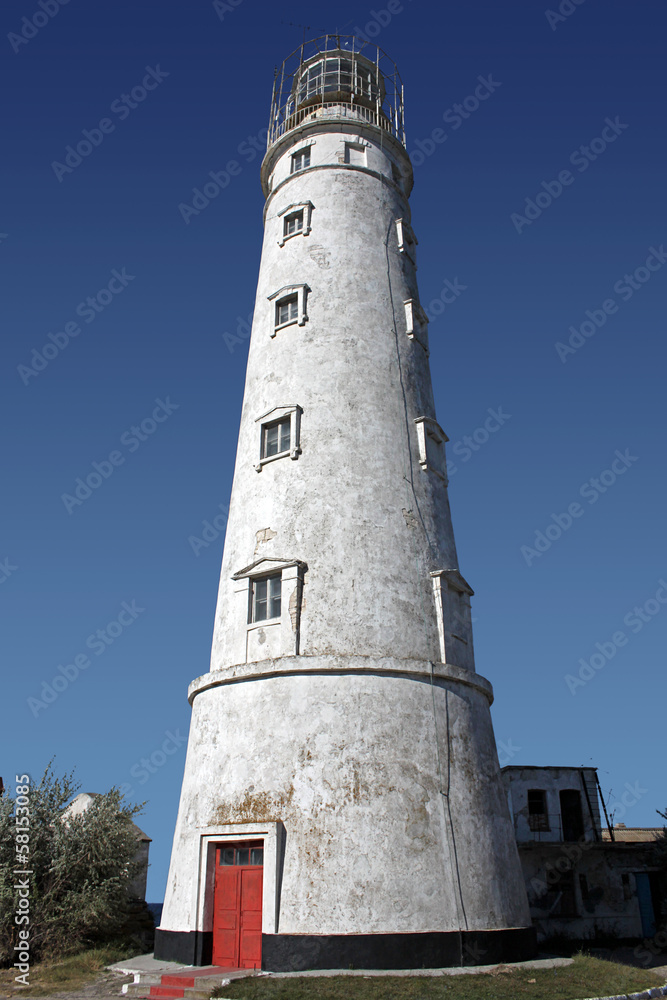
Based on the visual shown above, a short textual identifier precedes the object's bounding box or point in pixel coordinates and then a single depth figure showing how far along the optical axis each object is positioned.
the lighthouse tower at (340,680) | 14.97
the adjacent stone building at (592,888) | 28.69
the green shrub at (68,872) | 17.62
